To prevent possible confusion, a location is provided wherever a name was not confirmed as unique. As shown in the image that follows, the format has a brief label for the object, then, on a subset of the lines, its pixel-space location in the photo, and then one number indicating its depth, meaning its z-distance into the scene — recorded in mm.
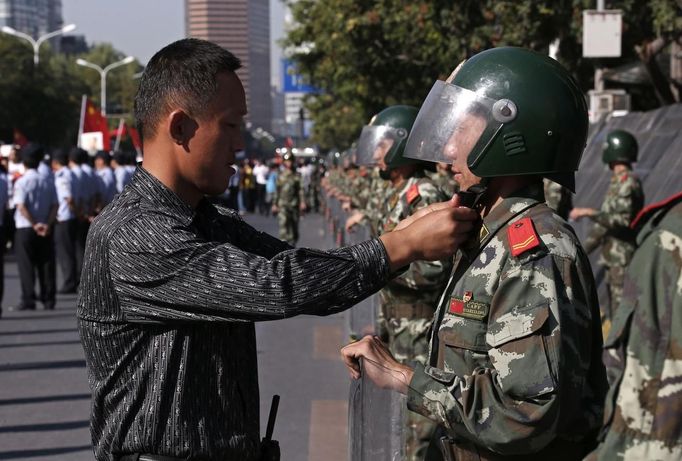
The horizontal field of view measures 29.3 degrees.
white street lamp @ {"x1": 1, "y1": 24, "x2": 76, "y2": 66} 55681
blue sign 70000
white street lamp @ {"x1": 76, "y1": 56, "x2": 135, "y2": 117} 74538
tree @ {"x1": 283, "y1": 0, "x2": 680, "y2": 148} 19391
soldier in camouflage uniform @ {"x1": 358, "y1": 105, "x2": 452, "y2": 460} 6879
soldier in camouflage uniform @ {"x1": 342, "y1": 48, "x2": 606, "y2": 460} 2975
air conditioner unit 19766
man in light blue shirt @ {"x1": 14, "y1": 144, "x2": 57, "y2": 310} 15445
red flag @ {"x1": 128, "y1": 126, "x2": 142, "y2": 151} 40206
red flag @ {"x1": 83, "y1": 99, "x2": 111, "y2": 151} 30578
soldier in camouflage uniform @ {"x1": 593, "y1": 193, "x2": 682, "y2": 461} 3453
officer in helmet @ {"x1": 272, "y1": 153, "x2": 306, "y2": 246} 24031
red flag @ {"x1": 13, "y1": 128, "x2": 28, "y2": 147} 29984
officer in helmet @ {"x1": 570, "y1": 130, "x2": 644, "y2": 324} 11242
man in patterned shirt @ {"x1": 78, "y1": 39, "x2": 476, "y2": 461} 2932
